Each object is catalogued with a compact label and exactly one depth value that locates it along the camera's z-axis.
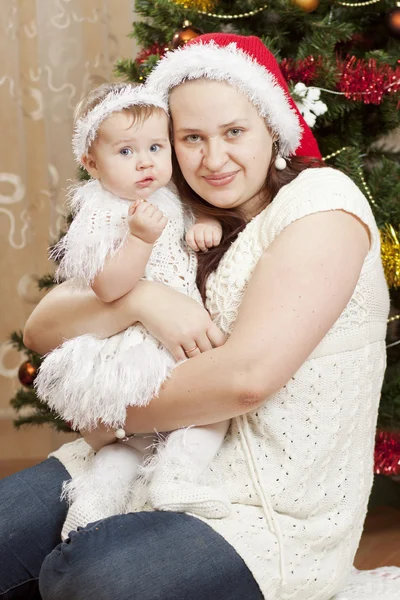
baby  1.63
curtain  3.08
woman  1.54
